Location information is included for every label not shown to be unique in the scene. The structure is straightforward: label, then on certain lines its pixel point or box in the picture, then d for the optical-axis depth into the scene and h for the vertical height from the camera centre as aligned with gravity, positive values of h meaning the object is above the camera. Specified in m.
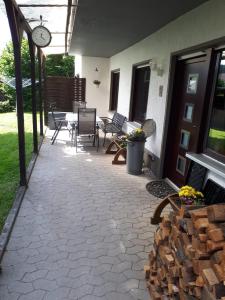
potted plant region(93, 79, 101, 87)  11.08 +0.04
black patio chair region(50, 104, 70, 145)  7.95 -1.34
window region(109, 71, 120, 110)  10.48 -0.25
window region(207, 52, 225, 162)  3.49 -0.40
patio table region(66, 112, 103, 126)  7.53 -1.04
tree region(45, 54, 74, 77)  19.73 +1.08
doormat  4.57 -1.71
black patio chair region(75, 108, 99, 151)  6.83 -0.99
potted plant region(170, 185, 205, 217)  2.52 -0.99
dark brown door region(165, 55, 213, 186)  3.97 -0.41
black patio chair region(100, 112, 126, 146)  7.64 -1.17
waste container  5.35 -1.35
